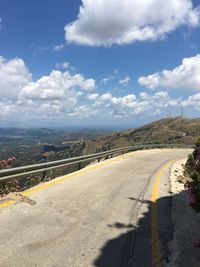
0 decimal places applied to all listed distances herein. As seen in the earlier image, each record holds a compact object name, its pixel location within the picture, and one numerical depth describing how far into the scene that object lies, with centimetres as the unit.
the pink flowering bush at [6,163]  705
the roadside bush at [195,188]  398
